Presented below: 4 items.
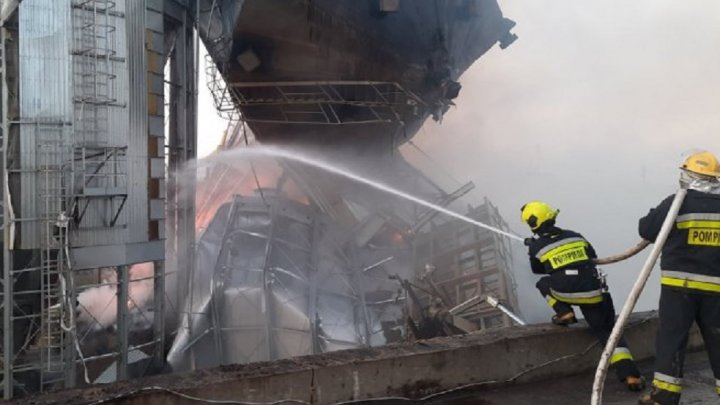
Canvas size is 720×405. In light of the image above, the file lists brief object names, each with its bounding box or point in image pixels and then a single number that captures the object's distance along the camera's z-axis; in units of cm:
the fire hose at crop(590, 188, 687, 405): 313
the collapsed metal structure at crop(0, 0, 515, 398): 945
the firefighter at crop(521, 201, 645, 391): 416
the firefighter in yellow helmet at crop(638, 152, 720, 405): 338
